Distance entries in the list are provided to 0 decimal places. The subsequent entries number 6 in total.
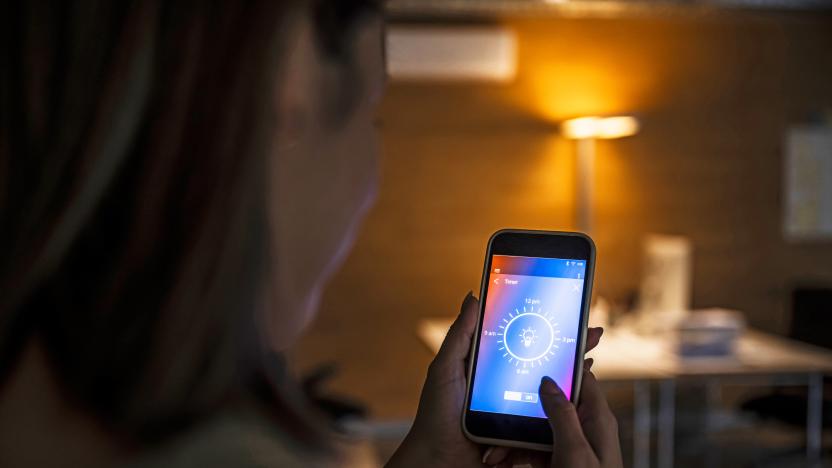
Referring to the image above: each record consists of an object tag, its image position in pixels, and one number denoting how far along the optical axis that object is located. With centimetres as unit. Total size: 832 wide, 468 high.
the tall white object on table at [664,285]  389
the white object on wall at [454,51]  464
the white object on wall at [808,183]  511
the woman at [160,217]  29
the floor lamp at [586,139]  441
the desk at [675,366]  333
